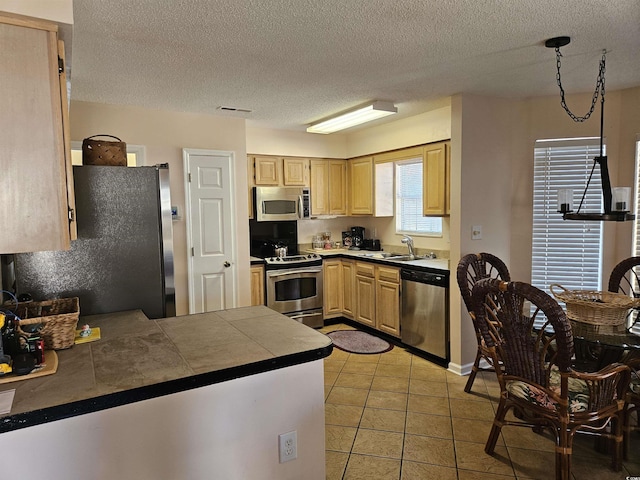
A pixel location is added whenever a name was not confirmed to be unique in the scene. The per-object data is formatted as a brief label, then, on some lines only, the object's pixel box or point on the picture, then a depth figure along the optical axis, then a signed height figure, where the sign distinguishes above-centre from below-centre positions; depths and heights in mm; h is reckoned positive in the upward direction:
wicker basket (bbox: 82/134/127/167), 2289 +347
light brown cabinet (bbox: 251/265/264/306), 4637 -800
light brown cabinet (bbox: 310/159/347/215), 5285 +332
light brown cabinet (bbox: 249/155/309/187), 4922 +522
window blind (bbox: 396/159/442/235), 4762 +101
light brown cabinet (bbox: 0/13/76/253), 1341 +267
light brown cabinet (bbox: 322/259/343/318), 5105 -928
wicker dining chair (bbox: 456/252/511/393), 3098 -511
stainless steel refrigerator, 2170 -205
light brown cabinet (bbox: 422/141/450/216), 3955 +306
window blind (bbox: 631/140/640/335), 3395 -105
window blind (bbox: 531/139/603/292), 3625 -136
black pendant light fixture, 2459 +60
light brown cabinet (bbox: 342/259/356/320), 5020 -937
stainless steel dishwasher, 3725 -965
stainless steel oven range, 4680 -855
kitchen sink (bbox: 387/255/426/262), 4379 -513
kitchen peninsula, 1271 -662
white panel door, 4020 -158
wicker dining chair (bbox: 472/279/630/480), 1971 -864
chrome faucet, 4672 -364
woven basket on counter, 1612 -442
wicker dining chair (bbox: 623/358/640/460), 2334 -1092
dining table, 2082 -680
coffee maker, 5617 -358
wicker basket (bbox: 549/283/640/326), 2316 -567
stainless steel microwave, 4891 +119
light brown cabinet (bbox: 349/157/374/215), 5113 +336
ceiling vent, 3807 +975
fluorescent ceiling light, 3682 +920
